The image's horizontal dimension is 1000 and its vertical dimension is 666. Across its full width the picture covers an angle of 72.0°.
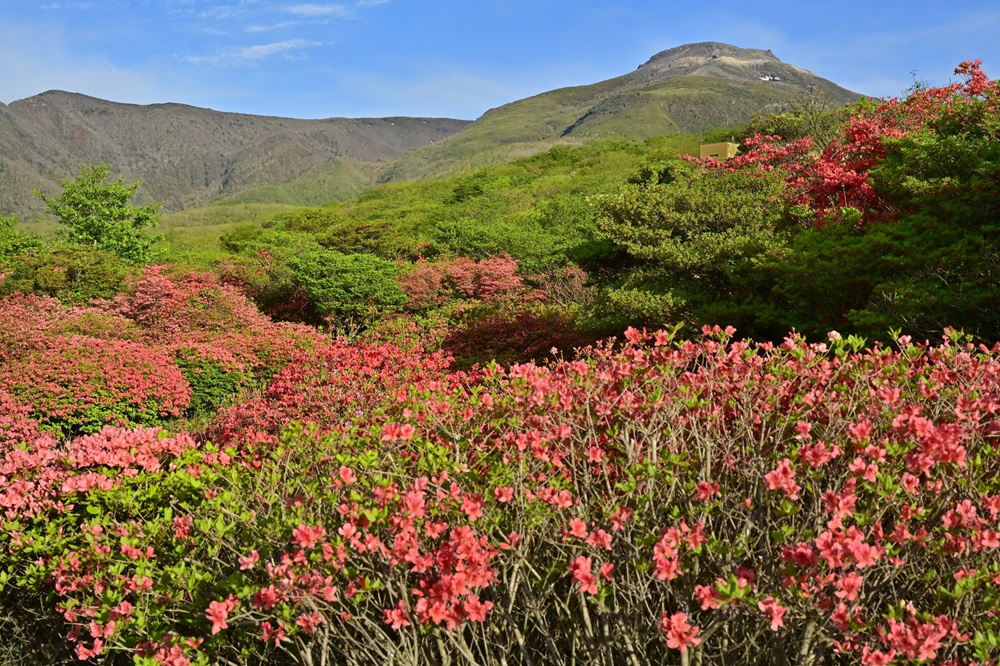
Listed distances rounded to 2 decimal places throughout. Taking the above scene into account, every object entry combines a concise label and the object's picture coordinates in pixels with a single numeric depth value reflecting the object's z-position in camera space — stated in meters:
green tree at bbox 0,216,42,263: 20.86
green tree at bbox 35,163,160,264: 23.28
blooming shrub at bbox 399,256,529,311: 16.97
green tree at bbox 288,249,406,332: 16.25
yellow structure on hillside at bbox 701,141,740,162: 29.88
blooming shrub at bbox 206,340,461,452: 6.31
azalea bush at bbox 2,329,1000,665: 2.30
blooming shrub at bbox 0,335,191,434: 8.56
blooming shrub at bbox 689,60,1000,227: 7.61
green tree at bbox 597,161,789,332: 8.95
